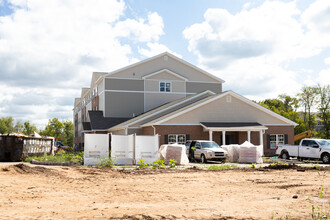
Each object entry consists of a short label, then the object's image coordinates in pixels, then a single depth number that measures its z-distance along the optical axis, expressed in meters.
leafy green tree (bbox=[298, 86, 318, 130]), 73.06
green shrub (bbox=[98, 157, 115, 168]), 21.02
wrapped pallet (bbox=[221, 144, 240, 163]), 26.00
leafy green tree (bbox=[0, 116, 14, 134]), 112.32
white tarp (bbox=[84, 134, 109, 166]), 22.06
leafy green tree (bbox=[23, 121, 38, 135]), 105.38
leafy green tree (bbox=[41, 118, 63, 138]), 83.06
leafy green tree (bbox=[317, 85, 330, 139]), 68.88
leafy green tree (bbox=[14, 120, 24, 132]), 123.62
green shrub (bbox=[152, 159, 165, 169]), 19.99
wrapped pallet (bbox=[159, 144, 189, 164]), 23.09
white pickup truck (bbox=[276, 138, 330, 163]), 25.72
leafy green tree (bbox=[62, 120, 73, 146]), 81.11
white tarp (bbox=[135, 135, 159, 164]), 22.59
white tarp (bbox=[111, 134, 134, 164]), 22.38
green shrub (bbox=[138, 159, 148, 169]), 20.33
